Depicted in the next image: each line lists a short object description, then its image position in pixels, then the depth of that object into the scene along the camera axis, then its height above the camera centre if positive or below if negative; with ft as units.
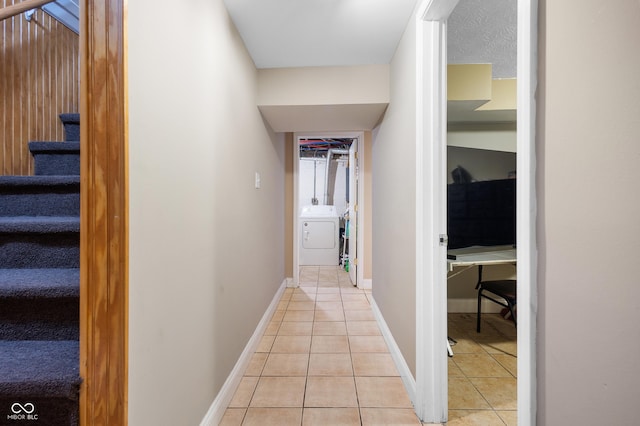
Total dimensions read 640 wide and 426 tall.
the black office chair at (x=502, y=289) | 7.11 -2.09
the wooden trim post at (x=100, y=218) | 2.51 -0.06
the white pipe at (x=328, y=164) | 18.69 +3.38
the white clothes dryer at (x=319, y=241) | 16.76 -1.82
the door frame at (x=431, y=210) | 4.70 +0.01
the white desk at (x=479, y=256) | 7.01 -1.22
